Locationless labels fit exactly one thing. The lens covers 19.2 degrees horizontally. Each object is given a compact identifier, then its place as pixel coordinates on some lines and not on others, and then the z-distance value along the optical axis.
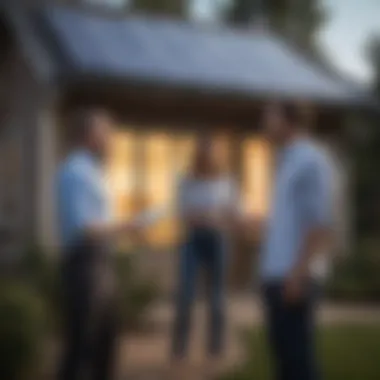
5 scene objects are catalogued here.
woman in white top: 3.63
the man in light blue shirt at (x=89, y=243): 2.84
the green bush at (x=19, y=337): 3.30
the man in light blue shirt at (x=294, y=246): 2.40
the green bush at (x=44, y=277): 3.73
